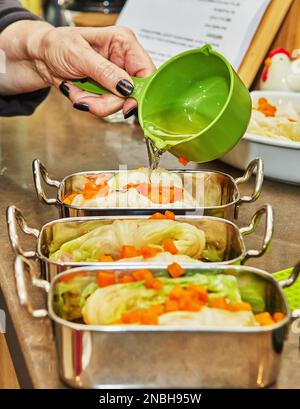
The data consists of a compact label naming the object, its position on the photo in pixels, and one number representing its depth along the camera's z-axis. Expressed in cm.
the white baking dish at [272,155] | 93
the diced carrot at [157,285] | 70
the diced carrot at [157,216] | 79
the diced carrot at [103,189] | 85
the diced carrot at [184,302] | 68
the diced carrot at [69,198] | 85
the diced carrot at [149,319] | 67
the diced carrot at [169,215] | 79
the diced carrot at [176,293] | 69
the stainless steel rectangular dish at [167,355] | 65
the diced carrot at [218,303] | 69
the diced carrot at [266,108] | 103
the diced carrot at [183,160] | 88
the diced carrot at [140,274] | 70
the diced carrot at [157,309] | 68
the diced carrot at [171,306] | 68
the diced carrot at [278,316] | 69
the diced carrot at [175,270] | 70
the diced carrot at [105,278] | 70
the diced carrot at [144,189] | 85
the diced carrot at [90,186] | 86
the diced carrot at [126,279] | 70
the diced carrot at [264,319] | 69
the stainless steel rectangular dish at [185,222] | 77
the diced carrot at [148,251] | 74
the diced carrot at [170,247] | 76
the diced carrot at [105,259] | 75
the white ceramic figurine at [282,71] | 109
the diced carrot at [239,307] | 69
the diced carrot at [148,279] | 70
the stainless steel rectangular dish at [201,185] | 84
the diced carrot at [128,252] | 75
